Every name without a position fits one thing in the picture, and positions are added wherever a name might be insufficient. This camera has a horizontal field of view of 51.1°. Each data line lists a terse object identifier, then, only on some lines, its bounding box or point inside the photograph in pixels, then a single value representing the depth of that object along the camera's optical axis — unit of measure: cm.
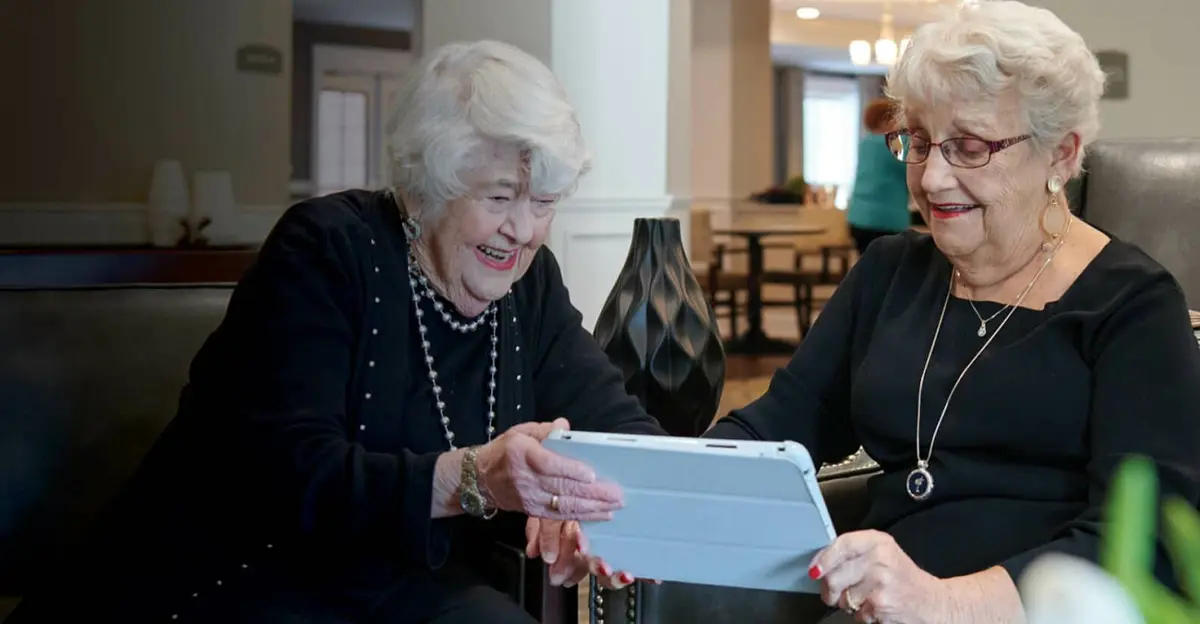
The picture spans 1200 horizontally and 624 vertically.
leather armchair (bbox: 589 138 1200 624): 239
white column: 442
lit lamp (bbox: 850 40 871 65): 1171
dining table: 782
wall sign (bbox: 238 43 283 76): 561
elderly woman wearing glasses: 138
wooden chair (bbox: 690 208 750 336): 793
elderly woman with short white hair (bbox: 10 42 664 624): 141
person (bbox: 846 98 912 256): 587
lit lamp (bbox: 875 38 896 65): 1124
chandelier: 1127
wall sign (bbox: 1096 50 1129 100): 511
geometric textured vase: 219
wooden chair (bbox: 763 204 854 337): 811
